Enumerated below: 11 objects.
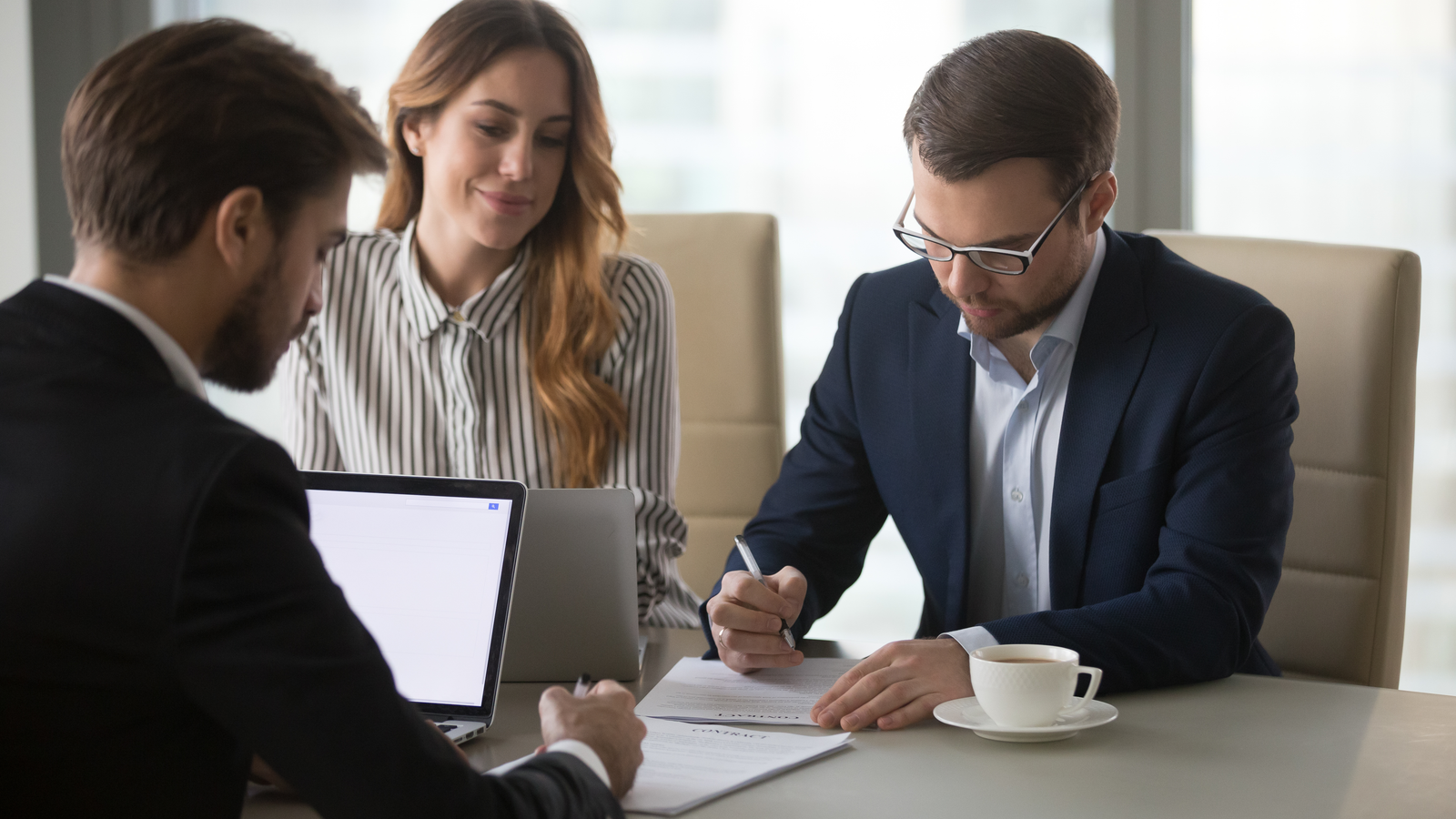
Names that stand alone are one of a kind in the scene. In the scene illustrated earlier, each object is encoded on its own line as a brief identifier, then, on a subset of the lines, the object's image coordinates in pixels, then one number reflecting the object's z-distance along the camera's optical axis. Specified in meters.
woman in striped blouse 3.64
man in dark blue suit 3.22
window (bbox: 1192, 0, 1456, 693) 4.29
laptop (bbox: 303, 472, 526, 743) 3.09
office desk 2.92
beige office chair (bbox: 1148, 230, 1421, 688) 3.49
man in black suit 2.72
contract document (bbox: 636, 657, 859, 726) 3.10
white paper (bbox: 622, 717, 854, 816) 2.94
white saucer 3.02
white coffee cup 3.01
